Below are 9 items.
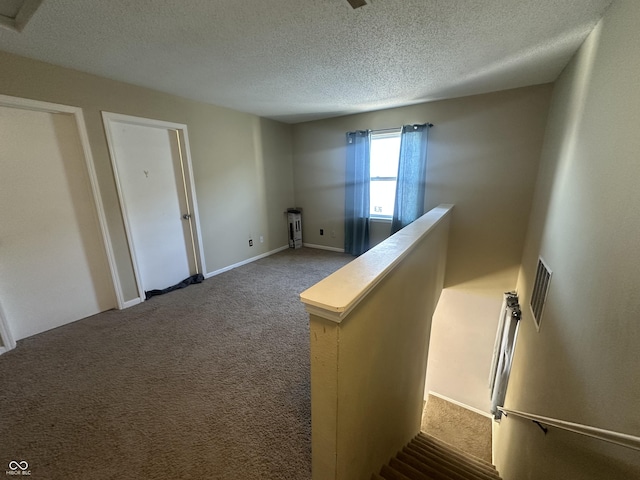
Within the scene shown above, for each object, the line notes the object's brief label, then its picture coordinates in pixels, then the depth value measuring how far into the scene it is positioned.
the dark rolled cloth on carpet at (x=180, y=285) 3.00
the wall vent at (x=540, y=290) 1.97
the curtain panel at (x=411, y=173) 3.61
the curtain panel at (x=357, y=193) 4.08
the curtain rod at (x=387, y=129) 3.80
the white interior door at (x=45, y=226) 2.07
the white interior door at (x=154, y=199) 2.71
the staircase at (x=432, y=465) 1.54
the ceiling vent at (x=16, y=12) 1.43
